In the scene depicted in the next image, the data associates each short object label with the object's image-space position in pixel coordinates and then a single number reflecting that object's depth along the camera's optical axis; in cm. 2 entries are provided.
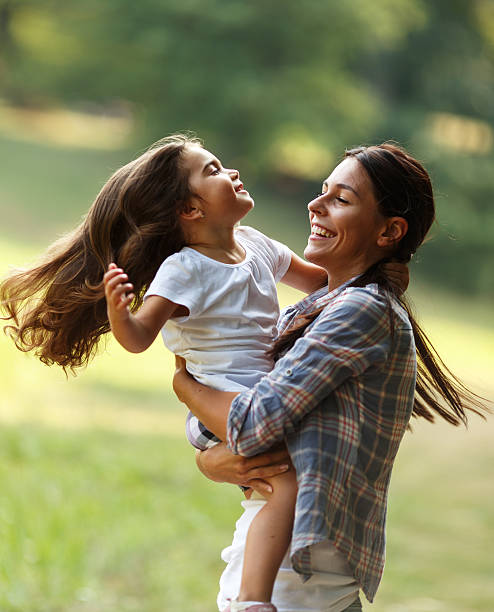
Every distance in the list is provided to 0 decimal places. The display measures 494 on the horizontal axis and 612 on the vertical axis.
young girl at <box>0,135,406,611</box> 537
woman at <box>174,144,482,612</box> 520
